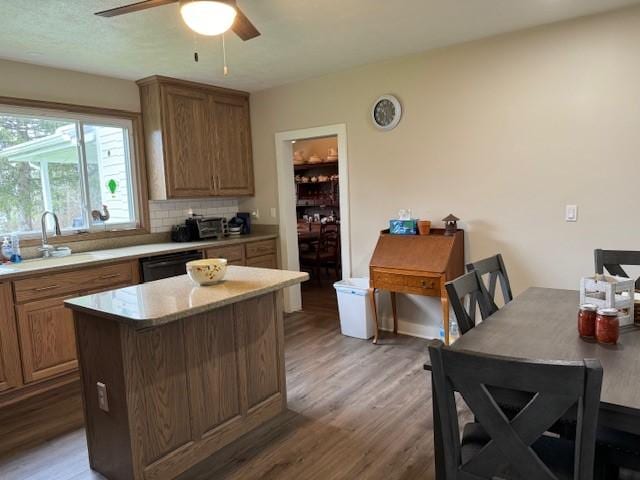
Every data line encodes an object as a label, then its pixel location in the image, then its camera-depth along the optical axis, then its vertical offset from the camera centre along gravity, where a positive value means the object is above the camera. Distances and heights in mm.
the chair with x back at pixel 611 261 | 2447 -429
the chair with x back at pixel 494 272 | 2277 -447
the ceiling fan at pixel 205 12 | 2008 +829
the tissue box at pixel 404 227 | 3768 -312
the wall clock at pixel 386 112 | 3932 +687
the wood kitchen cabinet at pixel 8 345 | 2980 -934
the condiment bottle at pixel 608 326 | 1581 -505
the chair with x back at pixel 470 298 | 1852 -485
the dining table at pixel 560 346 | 1183 -565
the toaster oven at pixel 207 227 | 4594 -313
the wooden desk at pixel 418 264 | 3436 -587
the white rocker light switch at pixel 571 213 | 3205 -210
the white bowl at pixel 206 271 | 2355 -388
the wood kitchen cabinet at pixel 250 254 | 4391 -588
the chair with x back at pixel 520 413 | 1036 -548
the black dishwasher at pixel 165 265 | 3775 -567
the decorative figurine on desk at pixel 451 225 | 3592 -296
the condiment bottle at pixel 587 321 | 1642 -503
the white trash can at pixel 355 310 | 3990 -1058
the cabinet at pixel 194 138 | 4230 +584
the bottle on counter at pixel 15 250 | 3401 -349
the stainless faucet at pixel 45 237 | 3646 -274
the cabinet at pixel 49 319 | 3090 -816
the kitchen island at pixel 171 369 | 1979 -823
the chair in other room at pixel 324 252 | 6322 -844
